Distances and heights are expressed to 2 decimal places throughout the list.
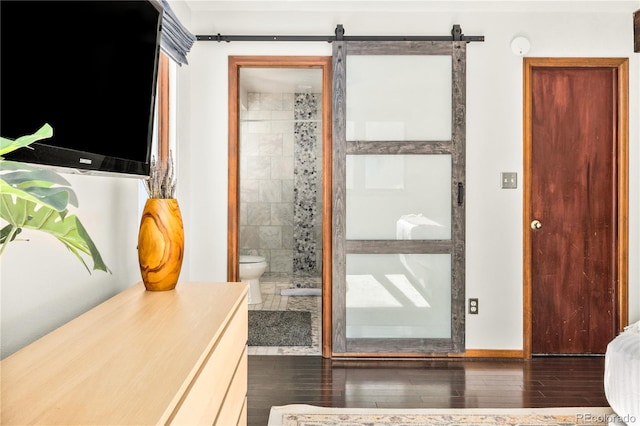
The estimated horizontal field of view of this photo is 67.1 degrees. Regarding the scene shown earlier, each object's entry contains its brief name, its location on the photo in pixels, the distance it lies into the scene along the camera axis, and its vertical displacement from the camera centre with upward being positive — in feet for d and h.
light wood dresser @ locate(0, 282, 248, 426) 2.83 -1.09
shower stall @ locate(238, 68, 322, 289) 20.03 +1.43
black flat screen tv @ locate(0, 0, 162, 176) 3.59 +1.25
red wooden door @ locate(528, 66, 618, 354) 11.75 +0.18
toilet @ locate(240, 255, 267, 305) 15.72 -1.87
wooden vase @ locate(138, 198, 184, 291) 6.12 -0.40
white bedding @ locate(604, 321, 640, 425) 6.74 -2.33
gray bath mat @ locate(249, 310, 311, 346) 12.38 -3.12
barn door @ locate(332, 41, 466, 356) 11.46 +0.44
